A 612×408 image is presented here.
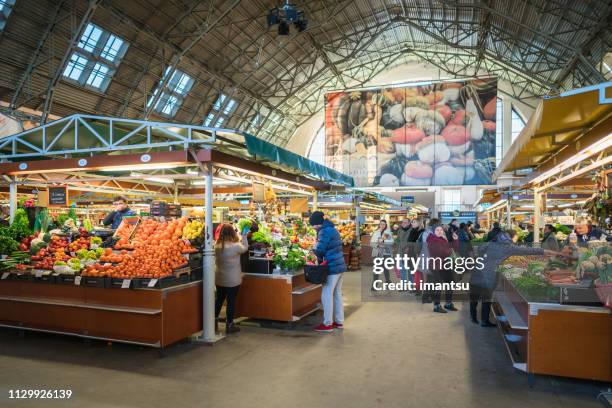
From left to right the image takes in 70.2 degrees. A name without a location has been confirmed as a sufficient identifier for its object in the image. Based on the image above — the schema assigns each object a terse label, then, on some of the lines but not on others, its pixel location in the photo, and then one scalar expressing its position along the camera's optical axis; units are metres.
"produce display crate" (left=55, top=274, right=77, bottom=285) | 5.38
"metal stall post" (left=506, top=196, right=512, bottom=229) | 10.70
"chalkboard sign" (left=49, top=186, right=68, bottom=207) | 7.16
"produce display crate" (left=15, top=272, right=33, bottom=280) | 5.66
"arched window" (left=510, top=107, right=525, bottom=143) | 29.88
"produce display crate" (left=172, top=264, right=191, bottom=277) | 5.18
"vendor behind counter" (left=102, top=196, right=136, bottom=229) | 7.33
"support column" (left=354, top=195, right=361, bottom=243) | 13.83
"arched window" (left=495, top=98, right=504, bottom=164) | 29.92
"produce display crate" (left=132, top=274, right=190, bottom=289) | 4.90
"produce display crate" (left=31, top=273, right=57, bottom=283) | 5.48
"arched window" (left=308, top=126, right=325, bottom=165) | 33.38
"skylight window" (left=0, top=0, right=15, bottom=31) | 12.77
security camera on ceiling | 14.07
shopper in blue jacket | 6.01
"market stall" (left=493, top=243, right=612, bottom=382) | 3.82
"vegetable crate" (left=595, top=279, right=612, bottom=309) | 3.60
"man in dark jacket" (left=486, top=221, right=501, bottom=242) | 7.95
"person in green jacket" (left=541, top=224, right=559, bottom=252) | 5.84
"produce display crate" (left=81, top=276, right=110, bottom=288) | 5.14
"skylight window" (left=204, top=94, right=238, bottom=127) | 22.77
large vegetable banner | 24.88
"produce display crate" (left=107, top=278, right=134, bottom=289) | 4.98
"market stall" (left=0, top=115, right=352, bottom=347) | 5.09
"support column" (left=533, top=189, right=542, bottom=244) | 8.85
